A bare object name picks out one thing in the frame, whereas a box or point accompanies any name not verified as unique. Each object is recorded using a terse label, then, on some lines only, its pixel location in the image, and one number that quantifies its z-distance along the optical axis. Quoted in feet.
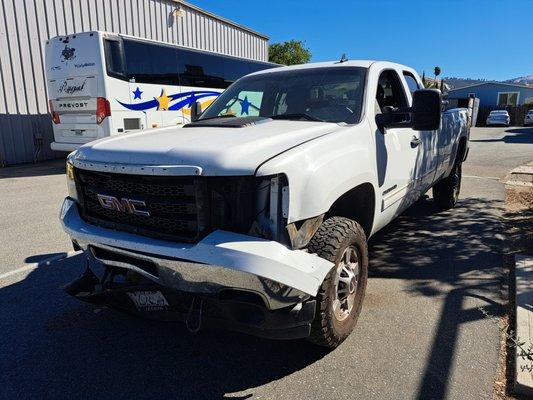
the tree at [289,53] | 127.65
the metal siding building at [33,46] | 40.11
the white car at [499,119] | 129.39
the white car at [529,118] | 130.21
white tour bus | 33.71
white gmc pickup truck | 7.60
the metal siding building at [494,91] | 173.17
